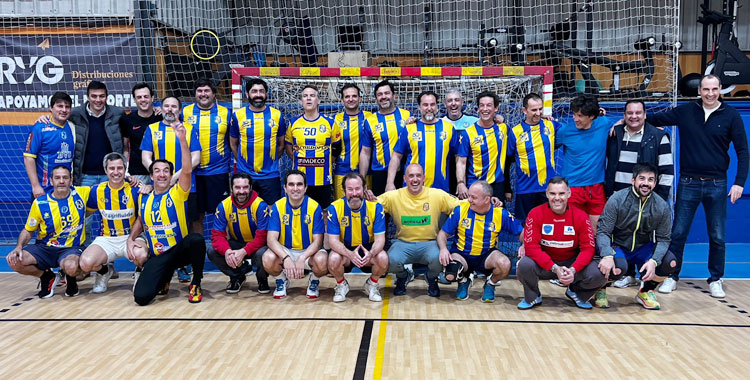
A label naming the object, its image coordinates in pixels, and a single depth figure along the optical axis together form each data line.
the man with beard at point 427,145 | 5.92
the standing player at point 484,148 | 5.82
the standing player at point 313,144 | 6.02
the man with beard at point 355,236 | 5.27
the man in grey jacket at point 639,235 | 4.91
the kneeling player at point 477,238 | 5.22
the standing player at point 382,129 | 6.04
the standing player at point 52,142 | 5.90
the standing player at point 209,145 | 6.09
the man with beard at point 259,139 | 6.04
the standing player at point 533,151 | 5.85
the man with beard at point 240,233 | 5.40
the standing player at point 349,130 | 6.06
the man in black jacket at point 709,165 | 5.37
